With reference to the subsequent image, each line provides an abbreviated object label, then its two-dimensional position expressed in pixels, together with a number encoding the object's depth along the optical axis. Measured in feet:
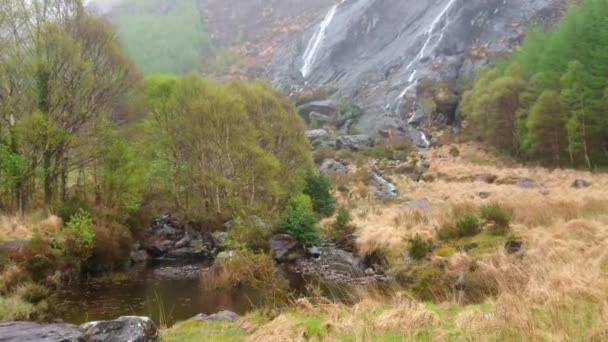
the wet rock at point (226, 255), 74.59
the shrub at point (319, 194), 118.92
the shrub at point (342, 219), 96.02
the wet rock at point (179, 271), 74.13
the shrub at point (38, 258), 61.67
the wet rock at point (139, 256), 86.79
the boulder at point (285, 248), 84.28
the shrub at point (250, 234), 84.26
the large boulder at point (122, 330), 30.42
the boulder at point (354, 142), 221.25
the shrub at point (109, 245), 75.51
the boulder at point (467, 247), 60.35
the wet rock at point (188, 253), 92.32
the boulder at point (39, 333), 29.48
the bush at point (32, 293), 51.16
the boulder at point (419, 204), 97.15
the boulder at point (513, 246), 54.29
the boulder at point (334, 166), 185.34
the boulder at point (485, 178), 144.81
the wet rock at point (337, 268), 65.62
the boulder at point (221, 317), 41.39
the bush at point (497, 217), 63.95
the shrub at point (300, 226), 89.10
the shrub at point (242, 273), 60.85
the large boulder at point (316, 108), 285.64
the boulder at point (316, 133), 238.68
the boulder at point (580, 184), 108.63
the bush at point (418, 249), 64.54
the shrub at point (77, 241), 68.49
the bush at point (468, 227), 67.21
